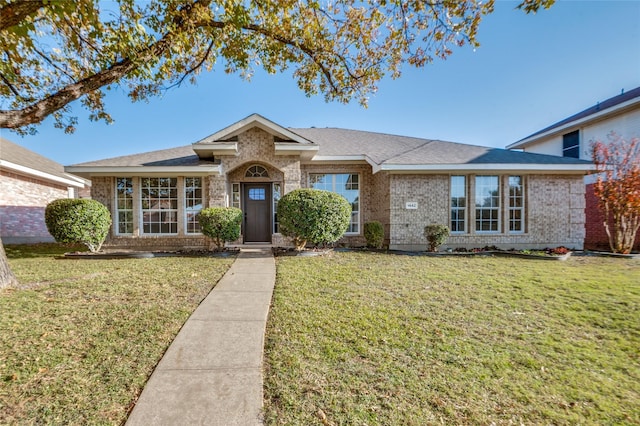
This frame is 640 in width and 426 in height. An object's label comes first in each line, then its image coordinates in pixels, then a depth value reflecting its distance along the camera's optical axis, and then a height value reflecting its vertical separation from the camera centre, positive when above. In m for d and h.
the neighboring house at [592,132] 11.84 +3.79
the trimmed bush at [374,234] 10.31 -0.99
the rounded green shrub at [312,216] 8.84 -0.25
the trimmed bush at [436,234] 9.90 -0.96
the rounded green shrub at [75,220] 8.85 -0.37
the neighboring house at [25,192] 12.29 +0.91
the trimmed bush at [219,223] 9.20 -0.49
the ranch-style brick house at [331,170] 10.48 +0.80
